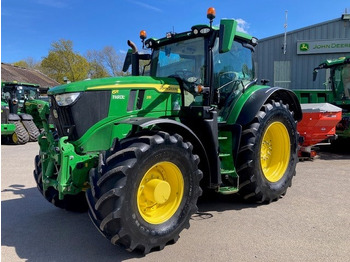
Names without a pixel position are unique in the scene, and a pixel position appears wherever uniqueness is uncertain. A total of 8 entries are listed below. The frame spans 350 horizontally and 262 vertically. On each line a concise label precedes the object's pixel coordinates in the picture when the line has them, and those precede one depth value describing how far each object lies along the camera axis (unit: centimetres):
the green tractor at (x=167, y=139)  308
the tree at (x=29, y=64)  5528
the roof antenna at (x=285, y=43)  1770
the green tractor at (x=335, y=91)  949
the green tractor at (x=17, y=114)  1228
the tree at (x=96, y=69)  4430
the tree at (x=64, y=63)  4400
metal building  1709
